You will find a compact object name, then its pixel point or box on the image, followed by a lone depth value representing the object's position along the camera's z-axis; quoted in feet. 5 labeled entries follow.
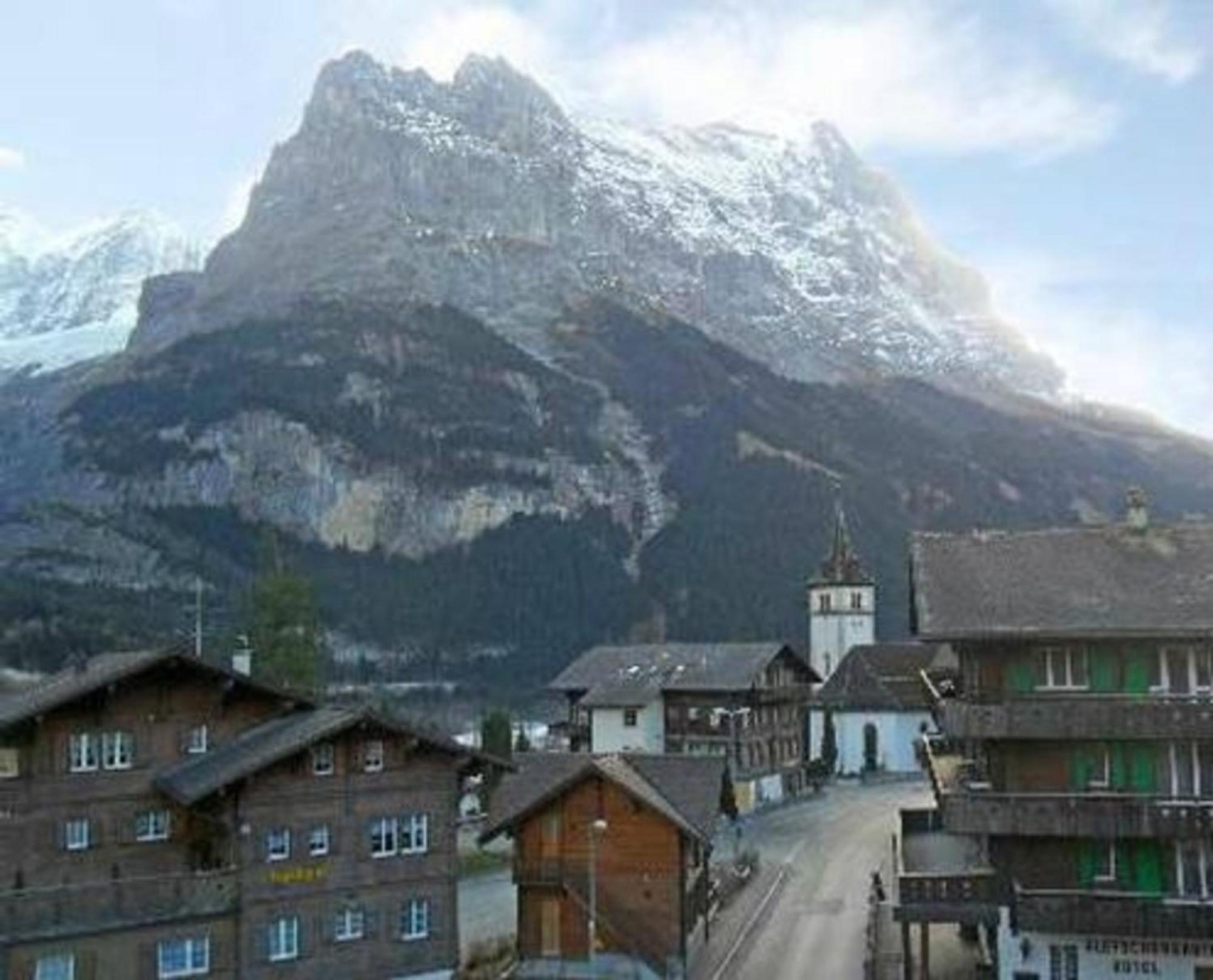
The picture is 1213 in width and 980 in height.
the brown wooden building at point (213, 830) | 139.74
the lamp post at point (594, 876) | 155.43
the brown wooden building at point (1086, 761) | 132.57
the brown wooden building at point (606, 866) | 163.84
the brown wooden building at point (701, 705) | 302.25
